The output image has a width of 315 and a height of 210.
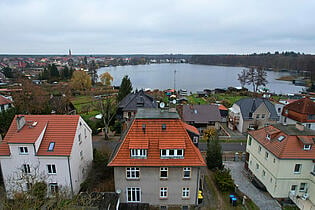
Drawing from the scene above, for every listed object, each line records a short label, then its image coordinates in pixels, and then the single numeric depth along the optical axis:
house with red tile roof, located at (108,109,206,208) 19.92
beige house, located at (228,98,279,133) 42.72
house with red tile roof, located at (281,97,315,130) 38.97
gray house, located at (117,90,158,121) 45.56
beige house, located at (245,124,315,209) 21.94
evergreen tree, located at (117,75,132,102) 56.89
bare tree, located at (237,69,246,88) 94.83
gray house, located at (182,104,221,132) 42.06
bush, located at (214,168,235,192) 23.84
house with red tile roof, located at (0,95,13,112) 48.09
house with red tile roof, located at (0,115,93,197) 20.53
